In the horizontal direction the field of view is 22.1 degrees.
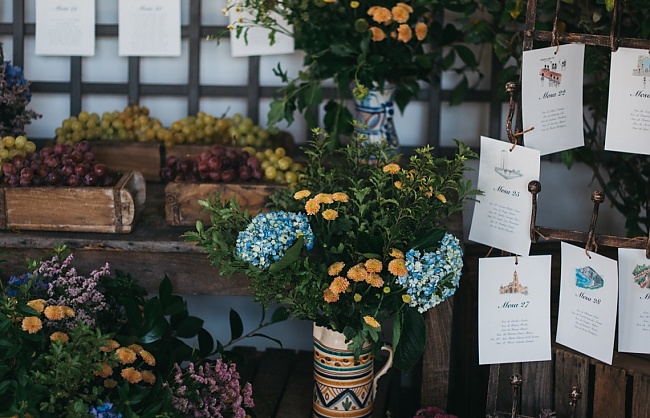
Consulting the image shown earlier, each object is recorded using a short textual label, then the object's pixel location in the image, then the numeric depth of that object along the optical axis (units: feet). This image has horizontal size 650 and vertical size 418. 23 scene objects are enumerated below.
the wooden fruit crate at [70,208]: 11.46
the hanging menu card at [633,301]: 10.53
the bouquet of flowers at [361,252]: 10.43
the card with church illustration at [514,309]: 10.79
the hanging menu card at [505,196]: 10.62
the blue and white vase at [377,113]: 12.36
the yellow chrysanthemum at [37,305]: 10.43
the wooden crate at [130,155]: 12.51
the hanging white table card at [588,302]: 10.50
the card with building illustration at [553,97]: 10.53
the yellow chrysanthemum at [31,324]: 10.24
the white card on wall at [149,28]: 13.07
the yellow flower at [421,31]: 11.97
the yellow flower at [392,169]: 10.67
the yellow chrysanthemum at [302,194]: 10.66
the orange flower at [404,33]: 11.83
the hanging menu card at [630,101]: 10.44
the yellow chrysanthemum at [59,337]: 10.31
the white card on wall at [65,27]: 13.15
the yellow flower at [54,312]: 10.38
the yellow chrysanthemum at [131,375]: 10.38
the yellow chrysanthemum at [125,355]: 10.42
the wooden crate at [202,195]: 11.57
